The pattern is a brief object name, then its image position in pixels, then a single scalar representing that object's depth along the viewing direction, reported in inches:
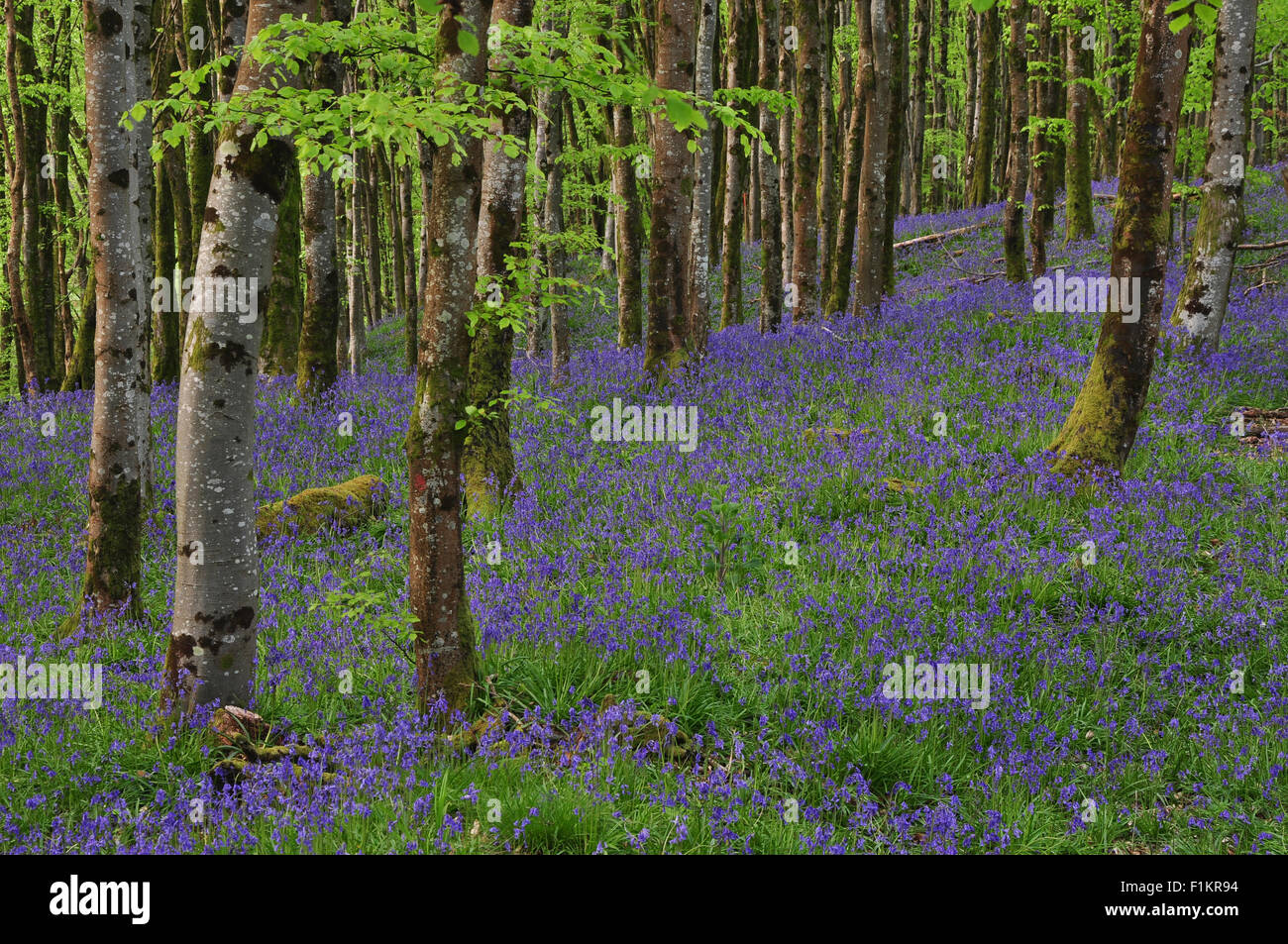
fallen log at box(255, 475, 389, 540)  305.4
